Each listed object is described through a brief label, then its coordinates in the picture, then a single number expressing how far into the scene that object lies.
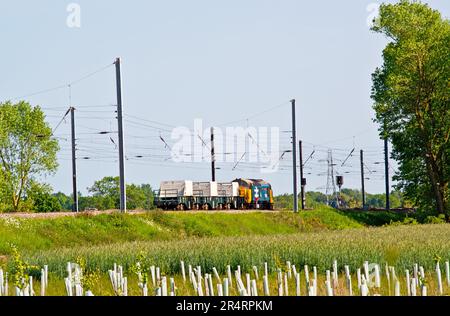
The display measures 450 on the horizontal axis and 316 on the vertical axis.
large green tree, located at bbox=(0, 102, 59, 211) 87.25
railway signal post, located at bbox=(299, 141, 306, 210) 89.50
